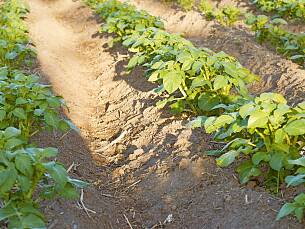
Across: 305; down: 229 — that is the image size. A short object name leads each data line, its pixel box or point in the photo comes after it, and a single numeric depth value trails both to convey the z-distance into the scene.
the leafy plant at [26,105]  3.47
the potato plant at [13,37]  5.53
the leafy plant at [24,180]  2.37
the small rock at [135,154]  4.31
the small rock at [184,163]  3.85
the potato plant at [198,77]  4.23
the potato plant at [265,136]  3.13
